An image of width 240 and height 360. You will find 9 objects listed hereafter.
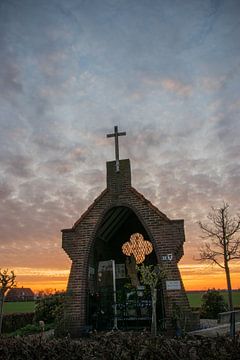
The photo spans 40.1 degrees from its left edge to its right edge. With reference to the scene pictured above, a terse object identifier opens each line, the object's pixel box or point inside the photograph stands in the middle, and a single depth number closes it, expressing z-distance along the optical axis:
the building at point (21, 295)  71.47
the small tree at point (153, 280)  9.52
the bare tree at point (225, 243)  18.52
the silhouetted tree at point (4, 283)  10.48
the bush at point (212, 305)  18.11
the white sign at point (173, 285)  11.23
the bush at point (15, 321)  19.17
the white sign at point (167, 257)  11.64
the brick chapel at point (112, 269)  11.41
